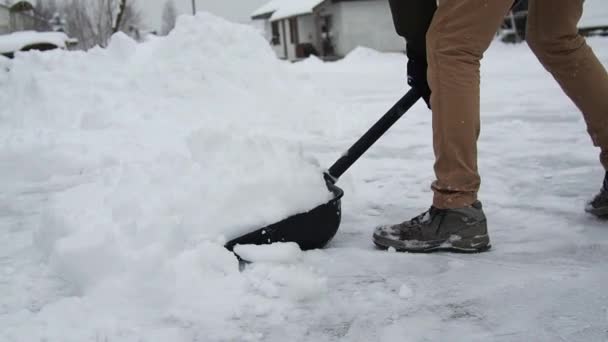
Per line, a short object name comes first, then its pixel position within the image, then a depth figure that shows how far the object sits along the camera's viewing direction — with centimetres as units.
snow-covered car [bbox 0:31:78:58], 1511
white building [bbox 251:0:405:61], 2444
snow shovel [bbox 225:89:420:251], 154
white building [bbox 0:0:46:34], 3152
